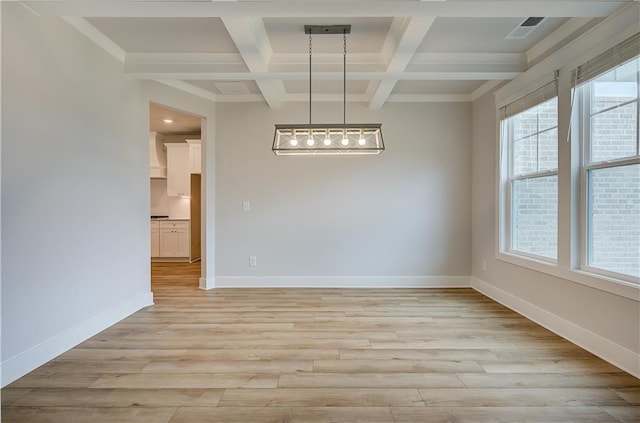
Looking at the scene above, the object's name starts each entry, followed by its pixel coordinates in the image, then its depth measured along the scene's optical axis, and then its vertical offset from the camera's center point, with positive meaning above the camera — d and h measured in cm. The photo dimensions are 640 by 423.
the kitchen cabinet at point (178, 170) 673 +71
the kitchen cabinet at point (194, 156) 659 +99
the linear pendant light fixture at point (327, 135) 286 +63
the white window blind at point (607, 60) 225 +108
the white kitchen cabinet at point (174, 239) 659 -72
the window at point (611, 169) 233 +26
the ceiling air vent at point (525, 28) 273 +155
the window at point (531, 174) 313 +31
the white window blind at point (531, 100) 303 +107
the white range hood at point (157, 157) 670 +101
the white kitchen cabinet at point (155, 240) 659 -74
